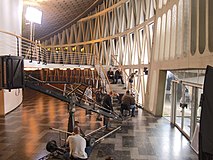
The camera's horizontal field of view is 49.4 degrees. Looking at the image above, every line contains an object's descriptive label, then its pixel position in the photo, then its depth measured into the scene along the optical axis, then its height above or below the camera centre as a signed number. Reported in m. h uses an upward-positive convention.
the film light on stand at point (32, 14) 14.63 +3.32
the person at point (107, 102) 9.09 -1.34
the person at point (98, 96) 12.30 -1.50
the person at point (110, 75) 16.55 -0.50
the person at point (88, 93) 11.30 -1.24
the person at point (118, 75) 16.39 -0.47
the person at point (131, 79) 14.28 -0.64
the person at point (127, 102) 10.91 -1.58
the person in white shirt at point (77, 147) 4.92 -1.72
